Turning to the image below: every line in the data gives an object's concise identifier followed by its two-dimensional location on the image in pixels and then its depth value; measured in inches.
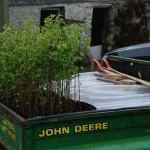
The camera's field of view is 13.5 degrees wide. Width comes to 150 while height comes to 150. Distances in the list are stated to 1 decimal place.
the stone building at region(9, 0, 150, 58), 747.2
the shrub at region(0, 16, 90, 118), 207.7
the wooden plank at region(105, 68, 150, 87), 263.2
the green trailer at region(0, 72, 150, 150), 196.9
